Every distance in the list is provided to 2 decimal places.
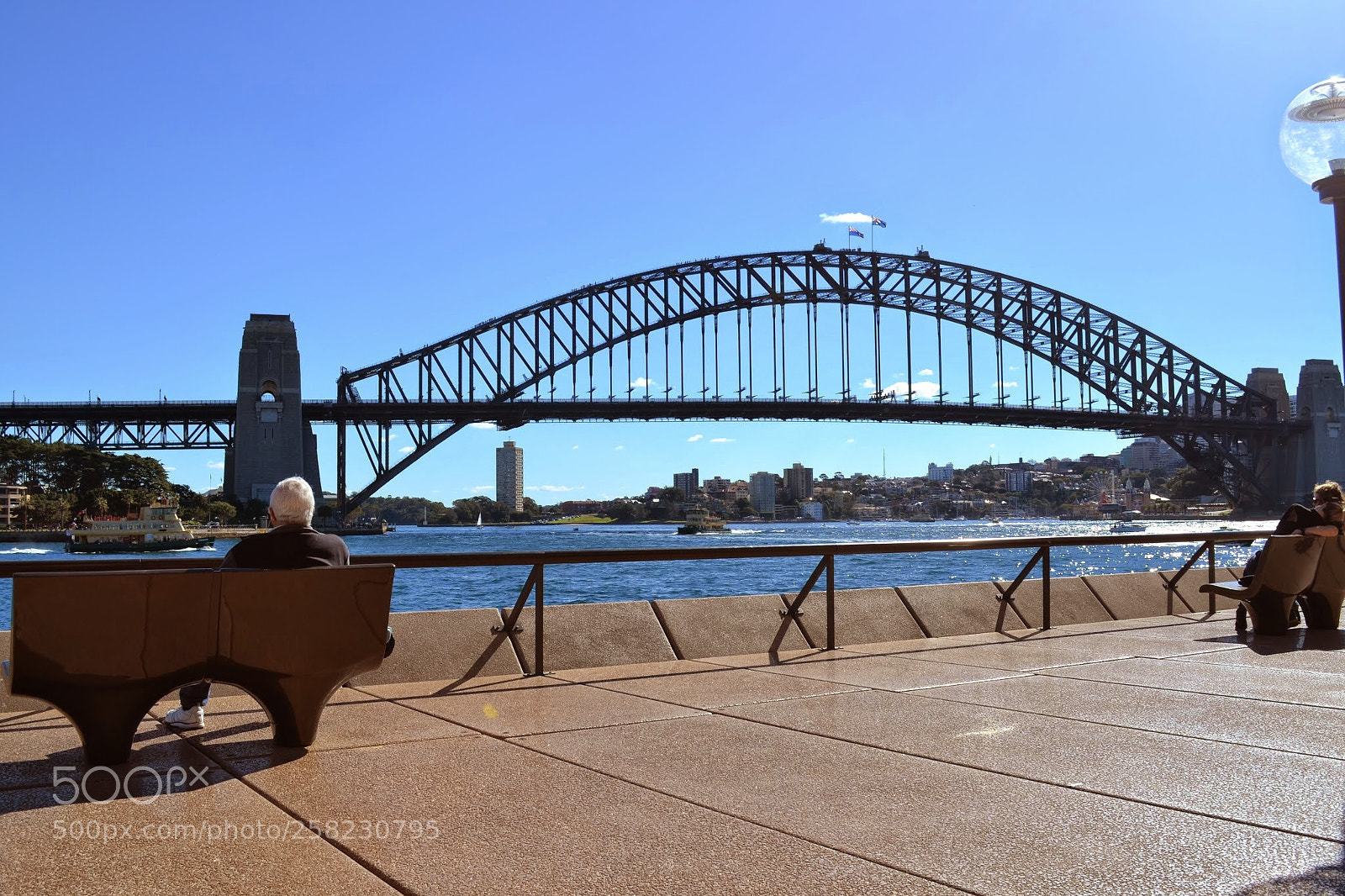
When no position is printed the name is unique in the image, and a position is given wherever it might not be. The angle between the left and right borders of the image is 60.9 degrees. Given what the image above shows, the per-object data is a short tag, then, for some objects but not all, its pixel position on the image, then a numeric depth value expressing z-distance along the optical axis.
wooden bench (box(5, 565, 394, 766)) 3.60
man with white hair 4.20
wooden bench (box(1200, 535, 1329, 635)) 7.07
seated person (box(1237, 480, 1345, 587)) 7.39
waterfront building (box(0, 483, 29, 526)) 96.88
